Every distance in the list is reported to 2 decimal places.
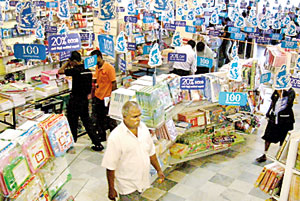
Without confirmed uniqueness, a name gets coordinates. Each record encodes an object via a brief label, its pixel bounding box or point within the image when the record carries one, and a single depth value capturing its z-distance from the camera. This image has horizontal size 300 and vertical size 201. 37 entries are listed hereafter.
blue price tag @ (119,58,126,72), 6.44
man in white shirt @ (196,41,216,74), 8.04
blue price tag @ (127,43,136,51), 8.09
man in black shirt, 5.64
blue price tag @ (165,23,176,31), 9.36
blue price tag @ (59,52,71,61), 6.05
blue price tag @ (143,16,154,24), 8.93
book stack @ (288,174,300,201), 3.55
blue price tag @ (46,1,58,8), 8.05
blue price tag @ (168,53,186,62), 6.11
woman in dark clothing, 5.42
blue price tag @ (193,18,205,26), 10.37
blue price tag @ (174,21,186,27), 9.55
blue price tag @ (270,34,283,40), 8.70
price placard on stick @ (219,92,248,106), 4.87
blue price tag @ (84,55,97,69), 5.18
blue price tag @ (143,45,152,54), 8.56
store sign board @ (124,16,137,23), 8.81
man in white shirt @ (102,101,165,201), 3.13
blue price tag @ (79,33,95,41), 7.98
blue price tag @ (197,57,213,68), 6.04
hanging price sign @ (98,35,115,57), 5.40
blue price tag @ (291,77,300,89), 5.57
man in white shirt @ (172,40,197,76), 7.51
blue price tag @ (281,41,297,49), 7.15
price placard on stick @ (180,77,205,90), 4.98
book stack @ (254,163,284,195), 3.71
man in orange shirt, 5.82
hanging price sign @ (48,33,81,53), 4.96
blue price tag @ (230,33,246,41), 8.44
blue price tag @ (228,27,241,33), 9.05
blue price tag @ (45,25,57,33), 7.89
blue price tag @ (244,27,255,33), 8.97
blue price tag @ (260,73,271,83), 5.50
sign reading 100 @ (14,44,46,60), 4.79
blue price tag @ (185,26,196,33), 9.15
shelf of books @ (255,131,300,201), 3.51
